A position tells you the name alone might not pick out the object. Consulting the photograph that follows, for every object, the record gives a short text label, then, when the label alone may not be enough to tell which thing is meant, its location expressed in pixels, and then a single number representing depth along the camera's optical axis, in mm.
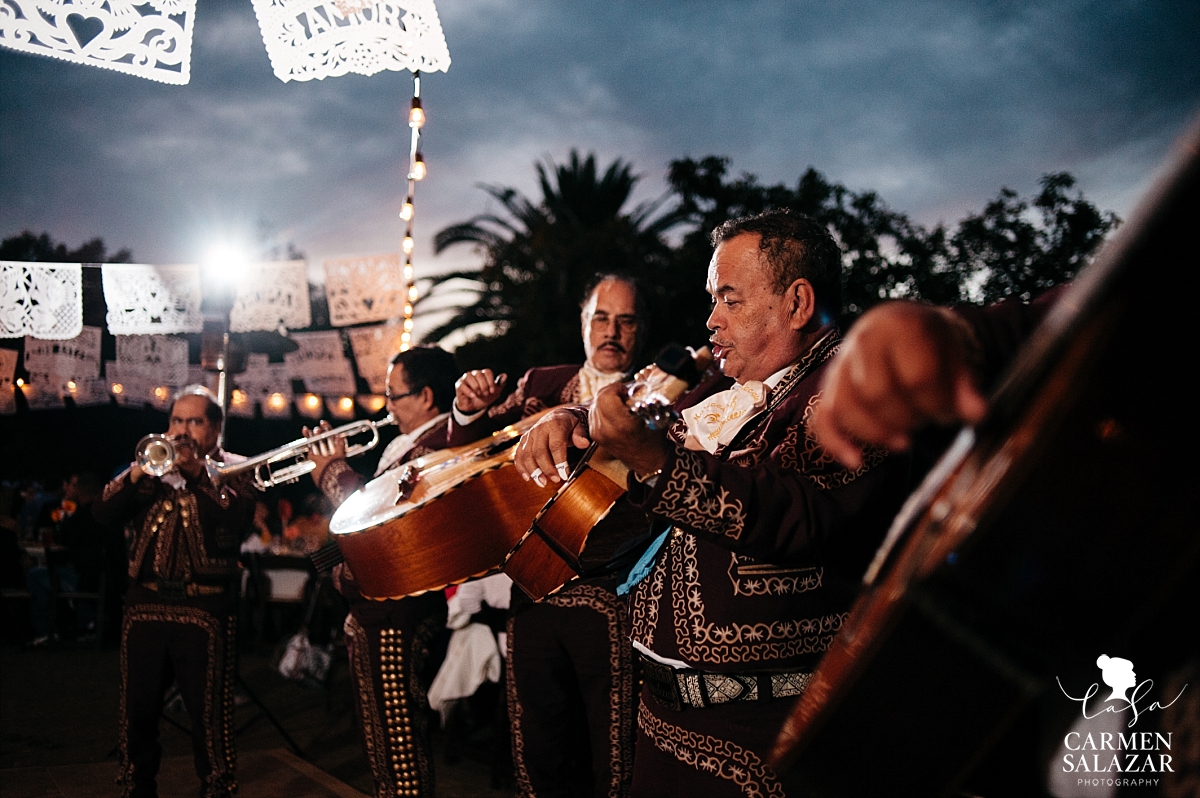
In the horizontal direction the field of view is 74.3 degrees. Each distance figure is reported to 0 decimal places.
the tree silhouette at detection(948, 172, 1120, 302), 11070
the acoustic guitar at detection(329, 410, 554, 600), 2775
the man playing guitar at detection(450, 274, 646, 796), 3256
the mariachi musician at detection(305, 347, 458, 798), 3906
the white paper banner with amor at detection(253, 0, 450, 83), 4156
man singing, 1609
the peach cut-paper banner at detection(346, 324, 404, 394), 9375
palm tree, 16047
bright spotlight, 7465
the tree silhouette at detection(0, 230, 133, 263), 8994
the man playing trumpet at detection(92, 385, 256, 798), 4383
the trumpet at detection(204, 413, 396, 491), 4531
